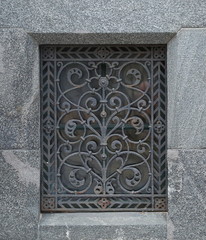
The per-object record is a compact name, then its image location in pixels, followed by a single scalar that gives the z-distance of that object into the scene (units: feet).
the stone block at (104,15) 11.48
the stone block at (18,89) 11.62
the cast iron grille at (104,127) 12.27
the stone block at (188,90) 11.50
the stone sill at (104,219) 11.94
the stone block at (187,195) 11.69
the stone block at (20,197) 11.80
